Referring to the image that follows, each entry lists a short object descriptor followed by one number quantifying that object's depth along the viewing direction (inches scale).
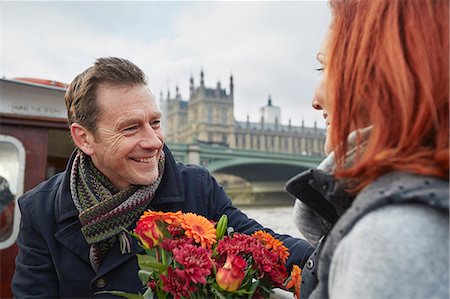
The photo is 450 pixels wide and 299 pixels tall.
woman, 18.8
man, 45.4
